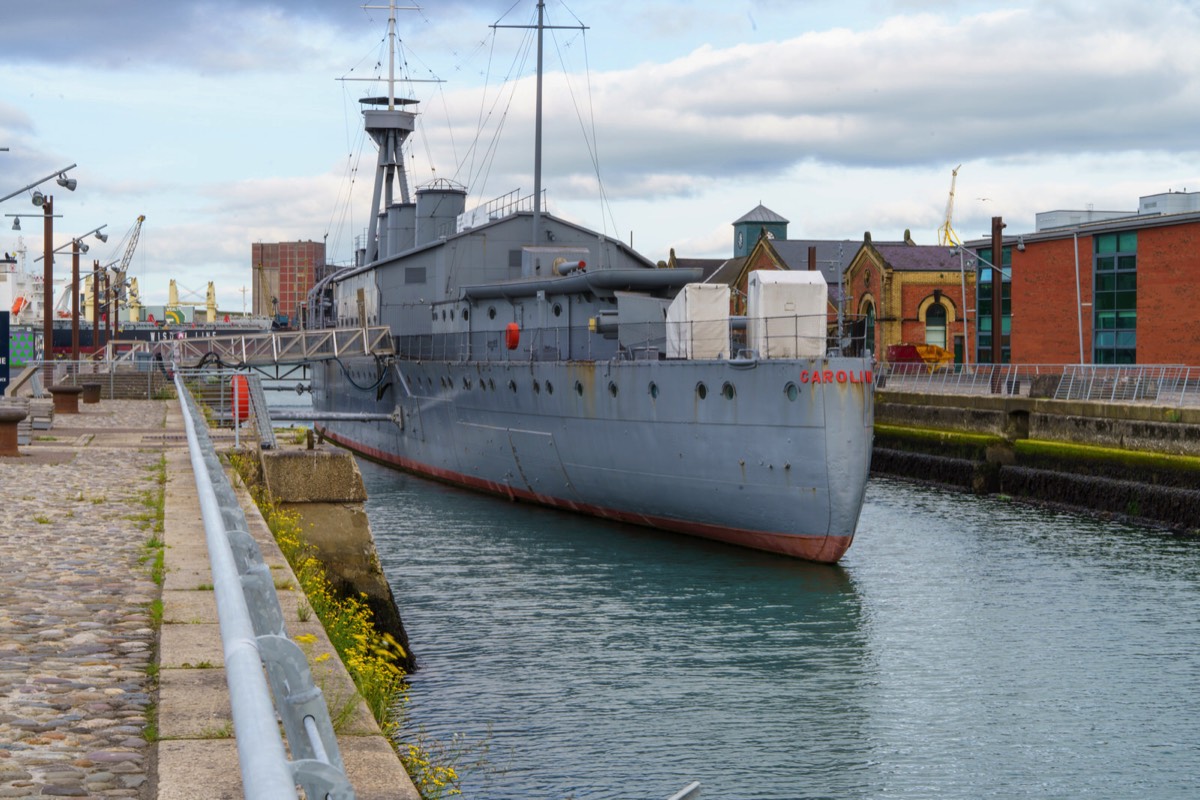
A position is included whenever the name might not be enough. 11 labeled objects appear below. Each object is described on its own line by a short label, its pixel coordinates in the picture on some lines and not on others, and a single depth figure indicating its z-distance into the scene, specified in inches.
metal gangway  1804.9
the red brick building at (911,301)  3304.6
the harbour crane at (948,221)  6195.9
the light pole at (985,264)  1908.7
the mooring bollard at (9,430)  901.2
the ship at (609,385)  983.6
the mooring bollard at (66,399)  1417.3
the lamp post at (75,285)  2370.8
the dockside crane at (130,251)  6880.9
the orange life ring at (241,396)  831.7
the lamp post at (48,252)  1921.8
